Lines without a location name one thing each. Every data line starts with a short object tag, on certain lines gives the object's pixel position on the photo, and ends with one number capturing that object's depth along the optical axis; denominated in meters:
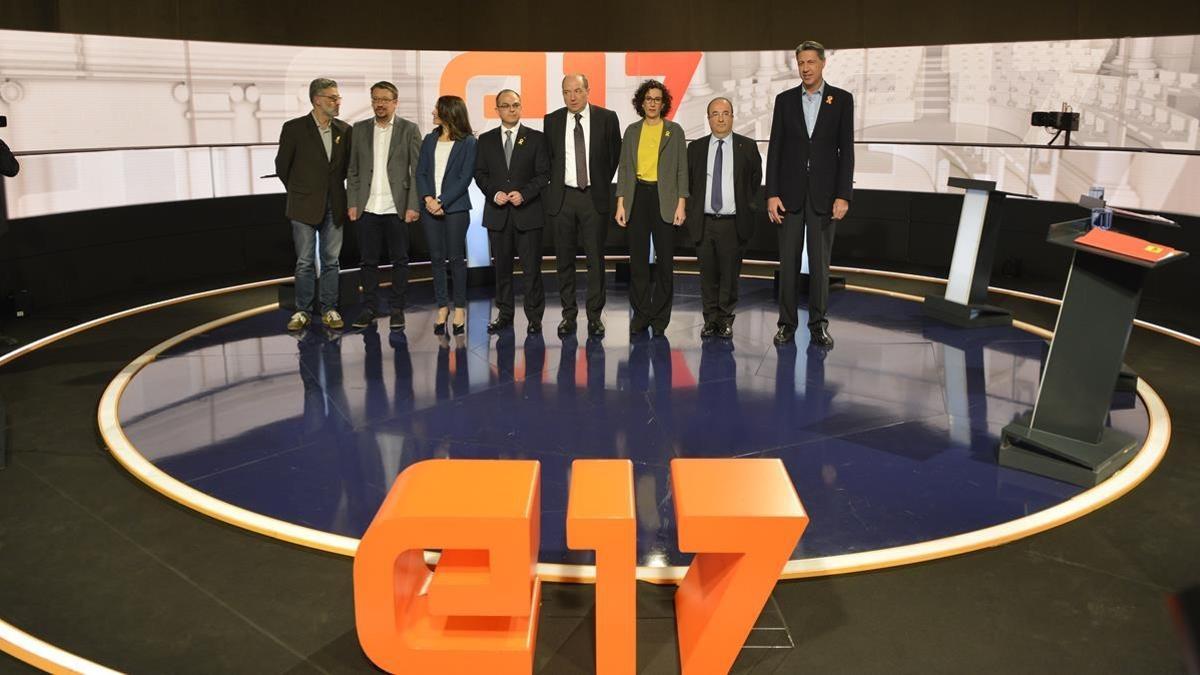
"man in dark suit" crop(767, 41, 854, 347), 6.41
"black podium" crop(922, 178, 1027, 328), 7.39
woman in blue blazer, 6.79
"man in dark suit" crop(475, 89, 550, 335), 6.74
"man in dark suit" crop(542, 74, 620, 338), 6.68
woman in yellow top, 6.64
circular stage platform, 4.01
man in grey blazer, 6.96
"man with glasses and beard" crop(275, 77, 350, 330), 6.97
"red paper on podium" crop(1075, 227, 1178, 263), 4.00
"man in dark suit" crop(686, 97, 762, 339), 6.61
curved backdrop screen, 8.00
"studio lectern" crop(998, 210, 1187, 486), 4.28
